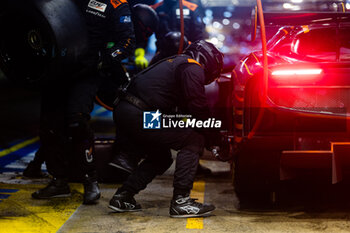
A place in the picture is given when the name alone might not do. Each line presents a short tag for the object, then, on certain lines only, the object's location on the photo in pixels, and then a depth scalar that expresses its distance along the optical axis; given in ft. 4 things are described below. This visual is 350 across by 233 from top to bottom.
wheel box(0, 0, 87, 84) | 29.22
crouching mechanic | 29.89
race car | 27.66
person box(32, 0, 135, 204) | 32.99
